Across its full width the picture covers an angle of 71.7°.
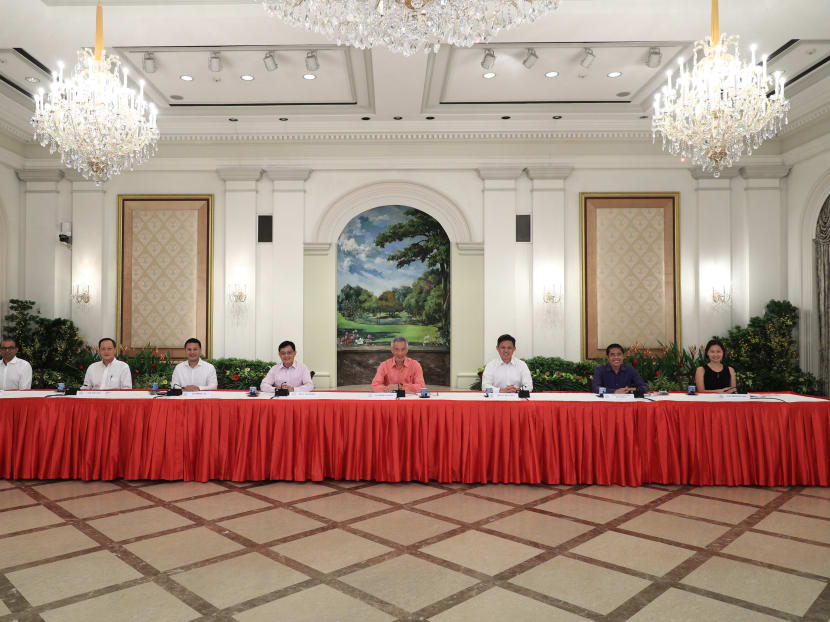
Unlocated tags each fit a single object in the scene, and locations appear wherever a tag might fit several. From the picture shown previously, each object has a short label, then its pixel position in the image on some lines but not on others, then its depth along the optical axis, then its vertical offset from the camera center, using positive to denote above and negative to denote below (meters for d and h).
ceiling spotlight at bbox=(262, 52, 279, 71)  6.89 +3.14
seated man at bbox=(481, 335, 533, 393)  6.04 -0.58
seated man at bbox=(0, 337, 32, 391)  6.27 -0.53
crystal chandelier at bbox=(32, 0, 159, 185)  5.43 +1.99
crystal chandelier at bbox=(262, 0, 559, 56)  3.62 +1.93
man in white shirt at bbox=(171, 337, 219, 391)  6.30 -0.59
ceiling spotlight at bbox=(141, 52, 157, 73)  7.01 +3.20
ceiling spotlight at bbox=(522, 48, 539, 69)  6.79 +3.11
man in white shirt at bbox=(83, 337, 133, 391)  6.23 -0.58
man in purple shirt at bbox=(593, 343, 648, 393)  5.91 -0.60
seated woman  5.89 -0.59
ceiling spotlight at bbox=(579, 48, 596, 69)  6.78 +3.11
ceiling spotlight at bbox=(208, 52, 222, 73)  6.95 +3.14
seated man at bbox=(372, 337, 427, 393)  6.01 -0.55
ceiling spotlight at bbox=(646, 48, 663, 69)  6.84 +3.14
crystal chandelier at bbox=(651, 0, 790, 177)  5.17 +1.97
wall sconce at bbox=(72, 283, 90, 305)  9.30 +0.45
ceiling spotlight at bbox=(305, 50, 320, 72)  6.86 +3.13
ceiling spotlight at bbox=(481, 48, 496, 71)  6.79 +3.10
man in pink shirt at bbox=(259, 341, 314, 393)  6.14 -0.60
